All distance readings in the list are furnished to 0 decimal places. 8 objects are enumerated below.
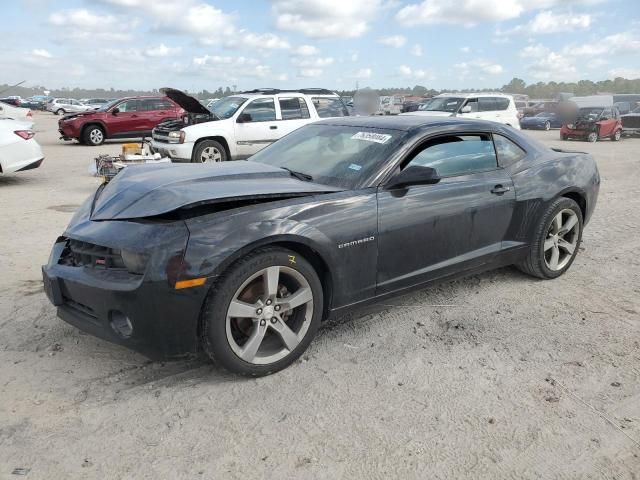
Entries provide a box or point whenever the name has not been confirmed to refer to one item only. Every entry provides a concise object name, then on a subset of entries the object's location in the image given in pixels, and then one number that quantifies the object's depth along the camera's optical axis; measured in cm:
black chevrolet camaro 279
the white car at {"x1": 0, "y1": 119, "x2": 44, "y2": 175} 913
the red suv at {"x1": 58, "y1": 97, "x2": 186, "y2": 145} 1745
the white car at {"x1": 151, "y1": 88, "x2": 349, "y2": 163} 1084
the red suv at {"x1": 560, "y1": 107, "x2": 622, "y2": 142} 2080
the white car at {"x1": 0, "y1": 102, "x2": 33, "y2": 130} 2089
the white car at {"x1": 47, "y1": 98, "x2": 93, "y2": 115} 4597
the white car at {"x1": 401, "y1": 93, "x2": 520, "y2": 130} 1589
